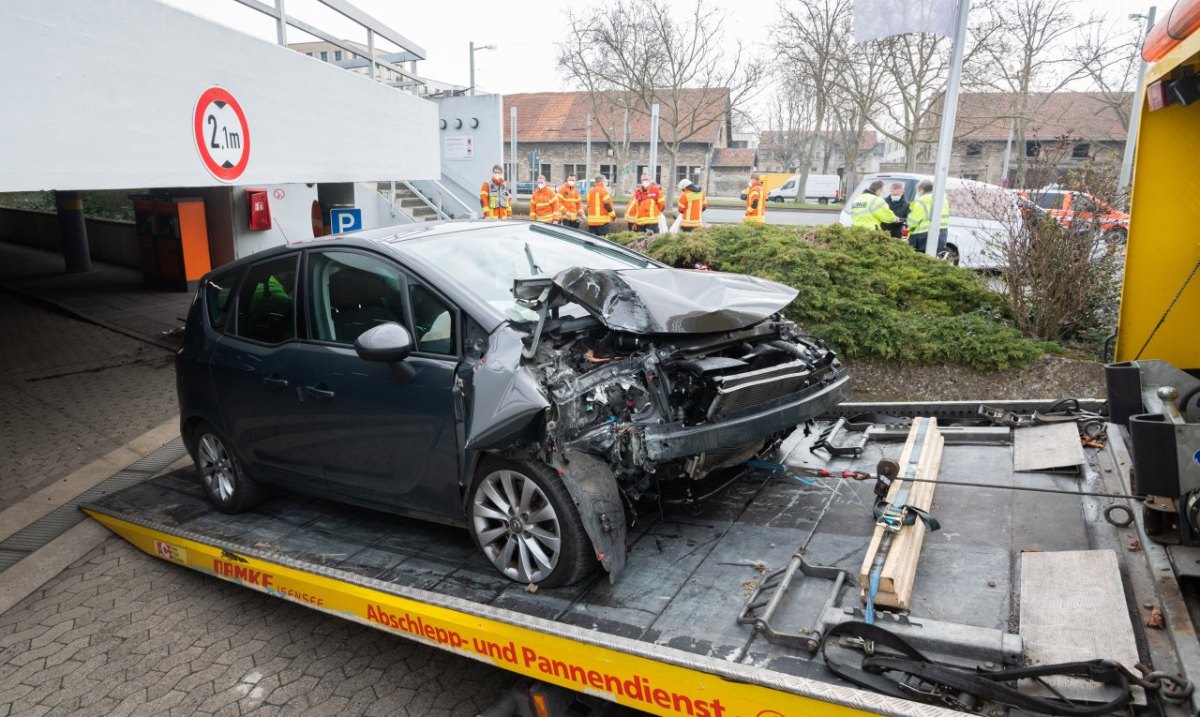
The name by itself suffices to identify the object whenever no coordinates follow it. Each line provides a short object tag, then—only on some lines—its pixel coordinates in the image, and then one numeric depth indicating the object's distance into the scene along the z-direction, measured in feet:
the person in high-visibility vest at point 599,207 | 48.85
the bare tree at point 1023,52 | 97.01
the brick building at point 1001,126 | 108.75
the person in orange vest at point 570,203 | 53.11
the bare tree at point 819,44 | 102.06
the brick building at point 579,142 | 170.91
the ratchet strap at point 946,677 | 7.05
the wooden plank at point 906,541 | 8.92
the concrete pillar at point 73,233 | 50.55
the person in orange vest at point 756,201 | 50.47
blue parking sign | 36.14
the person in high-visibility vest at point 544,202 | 53.31
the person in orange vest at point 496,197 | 54.49
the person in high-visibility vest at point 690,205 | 47.88
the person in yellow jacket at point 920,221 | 37.93
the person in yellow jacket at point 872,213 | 37.06
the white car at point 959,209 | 37.70
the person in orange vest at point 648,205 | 48.37
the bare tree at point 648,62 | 111.24
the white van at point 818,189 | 160.04
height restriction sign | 19.20
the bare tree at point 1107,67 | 93.50
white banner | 31.09
